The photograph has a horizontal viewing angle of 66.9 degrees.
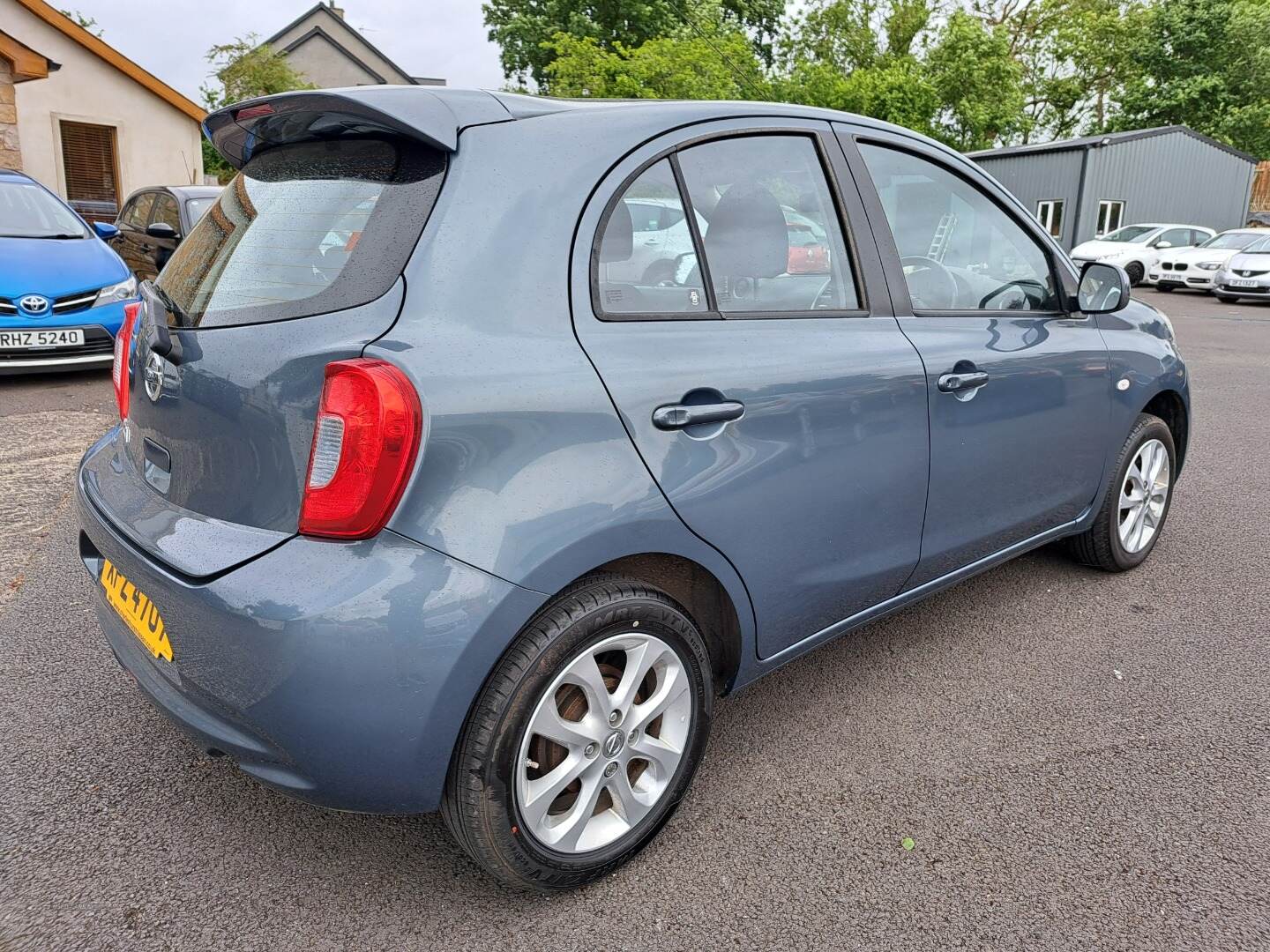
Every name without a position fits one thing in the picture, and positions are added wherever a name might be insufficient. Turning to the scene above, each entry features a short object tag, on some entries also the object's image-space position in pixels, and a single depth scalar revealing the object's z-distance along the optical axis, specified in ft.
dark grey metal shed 93.86
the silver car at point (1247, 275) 59.72
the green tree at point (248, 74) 92.22
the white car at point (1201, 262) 66.74
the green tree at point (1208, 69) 110.11
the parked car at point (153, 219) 31.81
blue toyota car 22.99
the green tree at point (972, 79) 111.96
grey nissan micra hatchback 5.72
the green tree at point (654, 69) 63.41
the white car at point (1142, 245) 71.77
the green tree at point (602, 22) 110.73
